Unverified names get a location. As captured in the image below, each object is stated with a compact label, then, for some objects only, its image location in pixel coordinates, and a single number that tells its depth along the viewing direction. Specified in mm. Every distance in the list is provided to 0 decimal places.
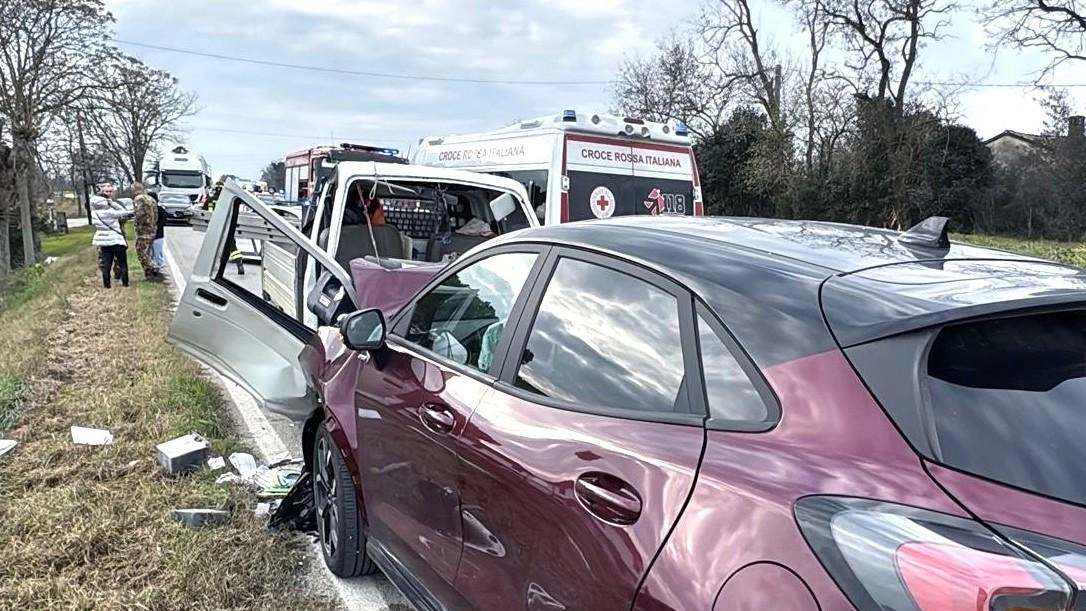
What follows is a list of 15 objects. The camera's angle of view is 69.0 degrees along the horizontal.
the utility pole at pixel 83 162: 25011
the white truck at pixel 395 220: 6223
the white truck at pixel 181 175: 32781
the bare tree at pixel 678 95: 34094
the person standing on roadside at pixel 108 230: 11797
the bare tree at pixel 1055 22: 24219
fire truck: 18125
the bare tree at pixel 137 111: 22984
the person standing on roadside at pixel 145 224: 12516
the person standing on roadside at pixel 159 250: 13469
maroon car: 1419
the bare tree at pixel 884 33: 28516
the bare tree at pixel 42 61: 20469
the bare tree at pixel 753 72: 32219
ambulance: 9281
